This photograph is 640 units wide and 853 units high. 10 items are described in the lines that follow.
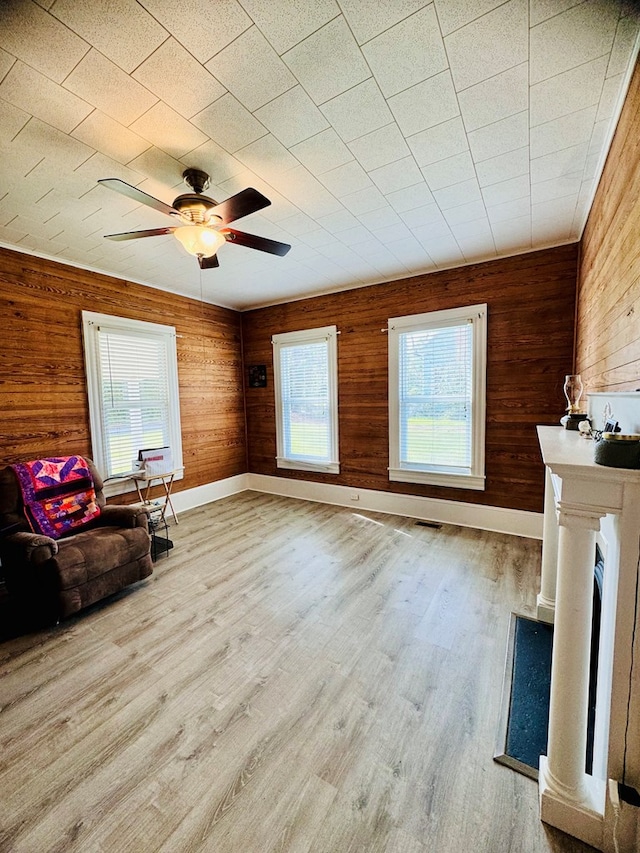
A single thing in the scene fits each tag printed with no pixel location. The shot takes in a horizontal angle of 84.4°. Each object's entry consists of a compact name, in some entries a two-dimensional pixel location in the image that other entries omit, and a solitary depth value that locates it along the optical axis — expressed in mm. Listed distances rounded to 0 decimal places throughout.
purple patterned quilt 2809
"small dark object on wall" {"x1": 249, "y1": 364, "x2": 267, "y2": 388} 5422
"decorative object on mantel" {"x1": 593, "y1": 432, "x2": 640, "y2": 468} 1077
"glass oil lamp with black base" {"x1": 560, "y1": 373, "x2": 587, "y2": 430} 2236
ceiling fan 1876
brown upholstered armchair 2367
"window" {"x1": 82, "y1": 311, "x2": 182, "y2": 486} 3775
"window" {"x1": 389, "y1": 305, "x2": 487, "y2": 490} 3807
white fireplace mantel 1124
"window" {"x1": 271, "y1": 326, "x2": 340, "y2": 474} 4812
